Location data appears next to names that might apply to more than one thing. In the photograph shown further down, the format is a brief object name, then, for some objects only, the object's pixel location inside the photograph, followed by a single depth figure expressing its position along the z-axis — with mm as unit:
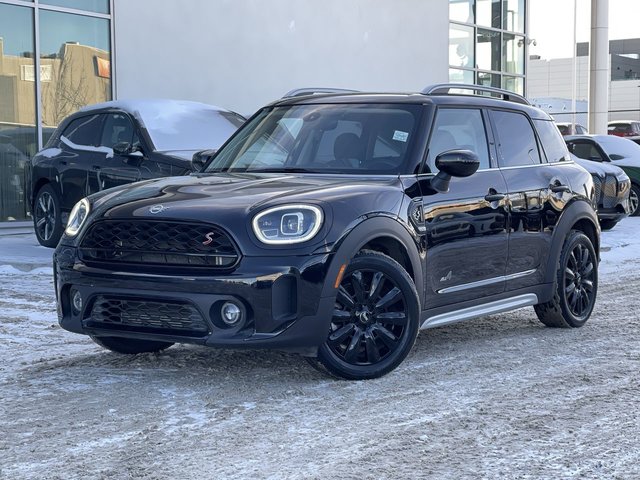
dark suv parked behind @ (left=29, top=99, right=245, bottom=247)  10867
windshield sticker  6402
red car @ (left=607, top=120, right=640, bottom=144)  42581
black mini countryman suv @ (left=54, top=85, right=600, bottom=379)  5316
